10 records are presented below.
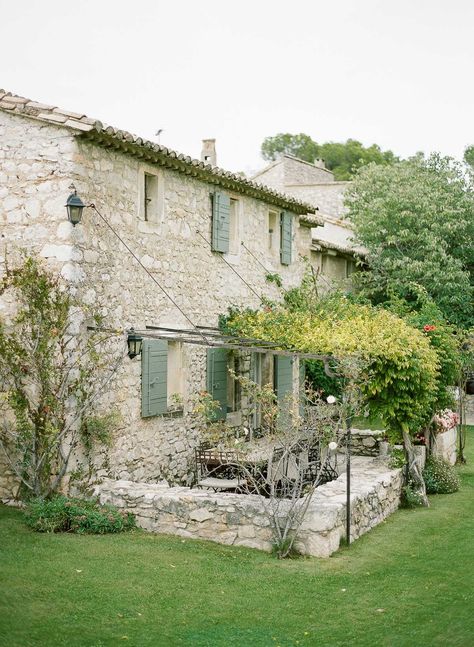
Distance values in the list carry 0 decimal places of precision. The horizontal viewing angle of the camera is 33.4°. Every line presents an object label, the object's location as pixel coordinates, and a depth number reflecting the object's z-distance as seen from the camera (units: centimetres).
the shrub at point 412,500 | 1316
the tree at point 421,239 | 2336
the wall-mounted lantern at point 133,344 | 1118
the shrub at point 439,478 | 1441
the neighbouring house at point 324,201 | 2298
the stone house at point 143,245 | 1070
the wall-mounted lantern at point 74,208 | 1027
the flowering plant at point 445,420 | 1596
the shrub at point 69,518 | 980
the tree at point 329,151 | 4762
